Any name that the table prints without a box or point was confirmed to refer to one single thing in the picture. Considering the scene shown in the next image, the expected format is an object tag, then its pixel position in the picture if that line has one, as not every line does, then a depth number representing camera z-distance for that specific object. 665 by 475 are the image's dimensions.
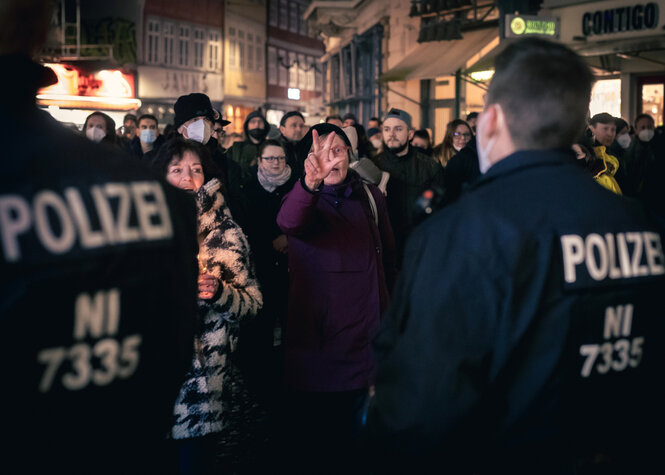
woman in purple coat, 4.64
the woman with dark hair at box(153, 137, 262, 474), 4.13
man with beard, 7.86
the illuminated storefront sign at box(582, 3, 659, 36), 16.06
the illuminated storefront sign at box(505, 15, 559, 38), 12.81
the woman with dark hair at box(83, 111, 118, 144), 8.86
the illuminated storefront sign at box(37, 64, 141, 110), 31.20
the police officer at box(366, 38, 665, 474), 2.20
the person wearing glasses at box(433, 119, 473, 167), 10.47
